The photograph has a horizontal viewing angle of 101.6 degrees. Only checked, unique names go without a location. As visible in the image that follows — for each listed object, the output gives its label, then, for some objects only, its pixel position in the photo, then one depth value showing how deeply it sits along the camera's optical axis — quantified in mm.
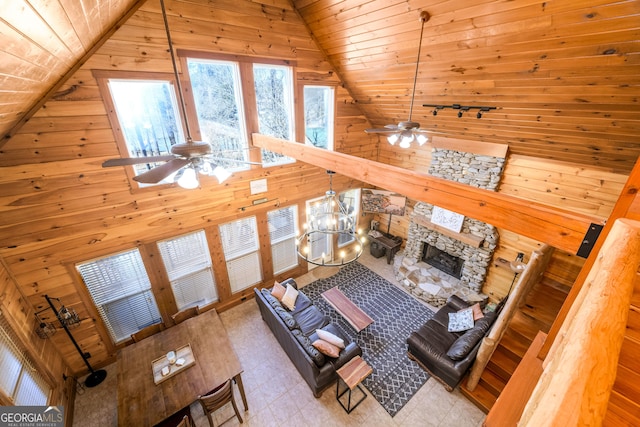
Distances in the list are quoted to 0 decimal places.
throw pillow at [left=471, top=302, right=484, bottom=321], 4780
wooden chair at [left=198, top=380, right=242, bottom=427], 3270
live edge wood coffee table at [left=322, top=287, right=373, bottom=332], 5068
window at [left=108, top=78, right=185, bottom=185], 3812
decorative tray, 3596
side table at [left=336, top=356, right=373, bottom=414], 3867
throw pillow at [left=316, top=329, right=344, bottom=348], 4258
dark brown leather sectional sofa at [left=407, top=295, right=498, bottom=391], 4125
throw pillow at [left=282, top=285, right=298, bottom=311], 5309
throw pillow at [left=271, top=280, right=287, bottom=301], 5388
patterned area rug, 4375
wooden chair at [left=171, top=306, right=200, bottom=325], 4598
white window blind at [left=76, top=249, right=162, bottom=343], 4309
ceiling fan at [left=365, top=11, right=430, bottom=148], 3273
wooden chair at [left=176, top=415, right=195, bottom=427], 2998
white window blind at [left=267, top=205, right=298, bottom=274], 6047
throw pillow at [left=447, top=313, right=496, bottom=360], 4152
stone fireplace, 5469
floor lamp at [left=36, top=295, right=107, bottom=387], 3861
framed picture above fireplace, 5904
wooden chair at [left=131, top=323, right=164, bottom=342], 4238
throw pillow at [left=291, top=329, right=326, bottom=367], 3959
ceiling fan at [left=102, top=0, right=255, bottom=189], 1850
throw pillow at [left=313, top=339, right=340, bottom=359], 4043
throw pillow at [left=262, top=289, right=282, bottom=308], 4991
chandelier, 6594
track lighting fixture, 4156
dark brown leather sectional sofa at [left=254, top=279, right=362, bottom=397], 4008
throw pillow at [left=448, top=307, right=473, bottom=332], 4773
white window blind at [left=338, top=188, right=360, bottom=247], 7273
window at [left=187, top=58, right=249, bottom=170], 4309
